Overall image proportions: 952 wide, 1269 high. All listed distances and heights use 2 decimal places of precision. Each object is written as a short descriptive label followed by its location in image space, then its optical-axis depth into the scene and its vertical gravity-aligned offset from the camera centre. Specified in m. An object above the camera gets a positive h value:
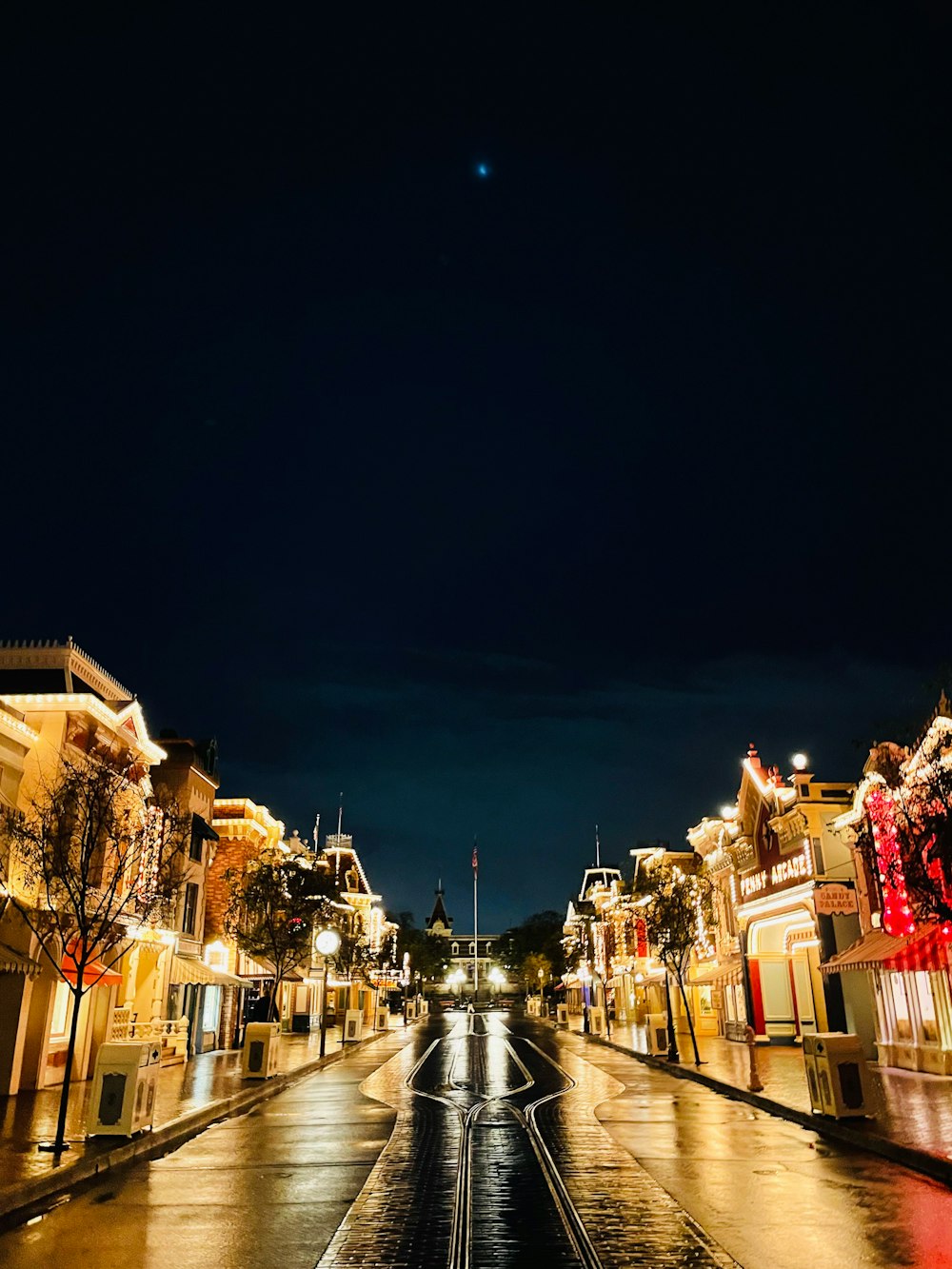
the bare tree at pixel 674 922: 34.50 +2.96
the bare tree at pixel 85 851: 17.17 +3.45
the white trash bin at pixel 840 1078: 16.73 -1.03
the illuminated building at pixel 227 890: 44.25 +5.49
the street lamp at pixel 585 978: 97.25 +3.34
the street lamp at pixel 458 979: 181.86 +6.29
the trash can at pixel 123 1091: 15.56 -1.07
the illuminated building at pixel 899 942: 17.83 +1.57
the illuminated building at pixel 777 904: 34.09 +3.92
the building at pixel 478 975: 182.38 +7.07
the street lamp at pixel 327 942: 48.56 +3.38
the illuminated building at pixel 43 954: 23.95 +2.23
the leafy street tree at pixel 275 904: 38.49 +4.32
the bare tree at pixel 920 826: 15.56 +2.99
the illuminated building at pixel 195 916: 37.38 +3.78
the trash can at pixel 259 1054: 26.53 -0.91
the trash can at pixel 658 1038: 35.50 -0.79
